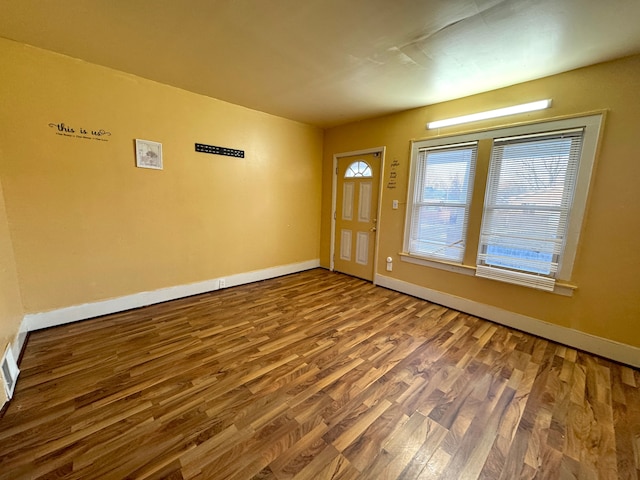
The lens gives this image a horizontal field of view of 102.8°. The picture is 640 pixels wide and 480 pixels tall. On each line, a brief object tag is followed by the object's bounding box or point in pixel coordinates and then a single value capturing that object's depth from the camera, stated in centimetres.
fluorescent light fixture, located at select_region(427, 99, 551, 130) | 256
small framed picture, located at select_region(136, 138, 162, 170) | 290
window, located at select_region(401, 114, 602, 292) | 247
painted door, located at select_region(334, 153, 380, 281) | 420
